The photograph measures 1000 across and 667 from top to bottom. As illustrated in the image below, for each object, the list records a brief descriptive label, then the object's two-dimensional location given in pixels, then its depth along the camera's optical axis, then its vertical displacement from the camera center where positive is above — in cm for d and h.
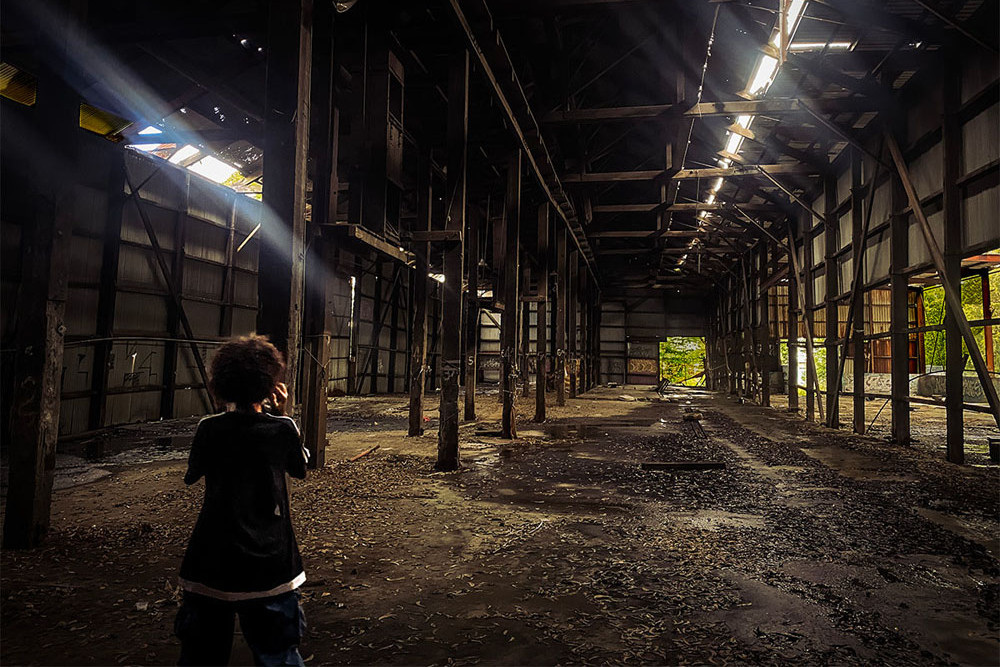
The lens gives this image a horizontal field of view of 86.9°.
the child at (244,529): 172 -59
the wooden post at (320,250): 569 +113
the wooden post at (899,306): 820 +96
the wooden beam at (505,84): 677 +430
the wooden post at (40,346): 338 +2
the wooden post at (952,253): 677 +150
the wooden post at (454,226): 641 +168
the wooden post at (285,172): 352 +127
